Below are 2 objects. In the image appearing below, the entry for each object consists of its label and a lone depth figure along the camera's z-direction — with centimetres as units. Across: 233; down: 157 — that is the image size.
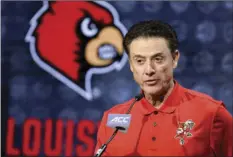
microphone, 653
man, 656
